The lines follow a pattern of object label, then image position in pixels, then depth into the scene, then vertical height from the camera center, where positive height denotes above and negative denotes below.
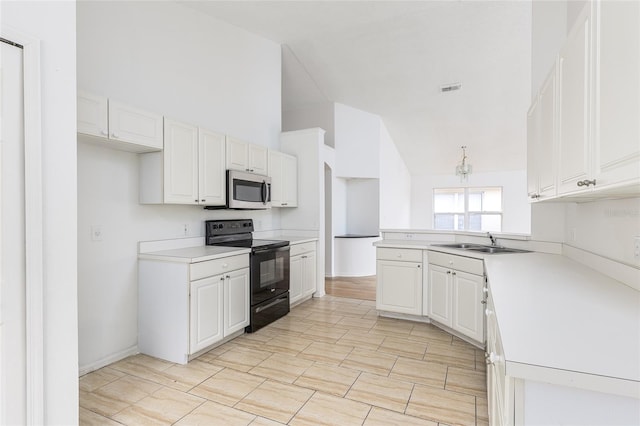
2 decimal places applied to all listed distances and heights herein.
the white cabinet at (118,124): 2.33 +0.65
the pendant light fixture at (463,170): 6.63 +0.80
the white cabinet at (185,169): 2.92 +0.38
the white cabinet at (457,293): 2.99 -0.82
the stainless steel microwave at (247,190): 3.62 +0.22
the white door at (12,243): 1.46 -0.15
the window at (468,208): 8.79 +0.04
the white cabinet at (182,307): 2.77 -0.85
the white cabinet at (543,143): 1.83 +0.43
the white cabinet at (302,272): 4.33 -0.86
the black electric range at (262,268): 3.51 -0.66
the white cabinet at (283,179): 4.50 +0.44
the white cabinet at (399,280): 3.73 -0.82
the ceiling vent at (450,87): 5.57 +2.08
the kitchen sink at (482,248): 3.16 -0.39
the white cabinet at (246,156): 3.69 +0.63
